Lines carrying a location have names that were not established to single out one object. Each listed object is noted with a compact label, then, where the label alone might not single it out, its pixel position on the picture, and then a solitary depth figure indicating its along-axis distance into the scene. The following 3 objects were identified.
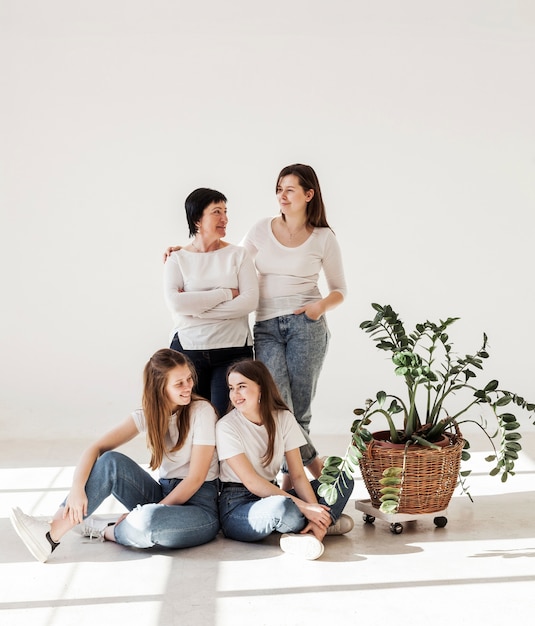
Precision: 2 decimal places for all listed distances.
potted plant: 3.60
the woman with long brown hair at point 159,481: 3.40
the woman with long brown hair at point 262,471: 3.49
